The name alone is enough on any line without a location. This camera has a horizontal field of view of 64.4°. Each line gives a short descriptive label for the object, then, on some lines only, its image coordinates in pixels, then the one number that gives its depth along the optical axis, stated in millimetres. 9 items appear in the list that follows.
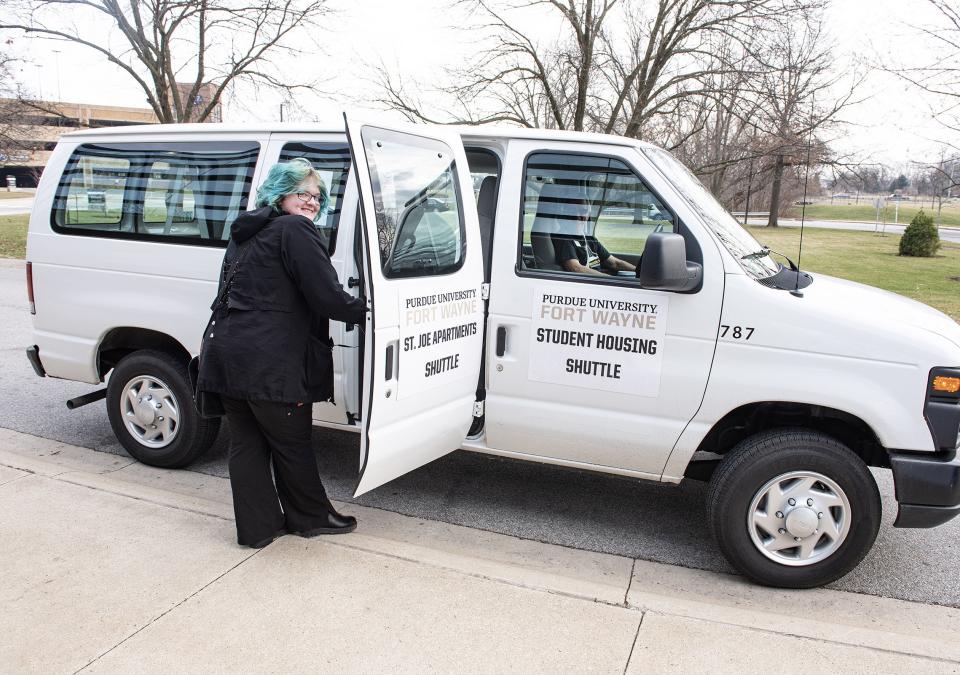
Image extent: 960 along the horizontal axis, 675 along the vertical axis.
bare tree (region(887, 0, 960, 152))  14727
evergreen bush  24078
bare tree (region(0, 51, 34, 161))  19491
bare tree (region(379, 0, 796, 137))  14930
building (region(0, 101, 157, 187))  20672
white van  3477
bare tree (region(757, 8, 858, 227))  12312
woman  3535
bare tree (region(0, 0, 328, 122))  17125
